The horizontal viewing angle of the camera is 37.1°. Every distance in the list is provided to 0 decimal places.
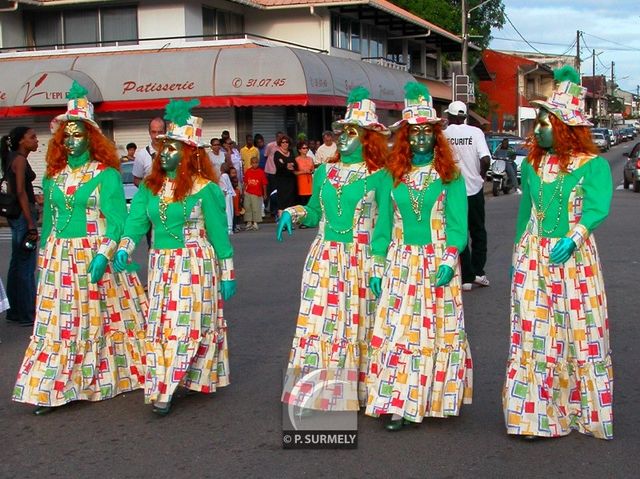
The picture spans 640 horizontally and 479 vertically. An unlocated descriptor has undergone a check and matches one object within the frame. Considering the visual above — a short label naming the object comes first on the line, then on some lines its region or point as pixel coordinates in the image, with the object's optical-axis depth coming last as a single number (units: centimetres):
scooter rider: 2802
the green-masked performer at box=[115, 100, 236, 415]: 600
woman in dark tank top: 890
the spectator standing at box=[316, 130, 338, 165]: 1847
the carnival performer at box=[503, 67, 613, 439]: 529
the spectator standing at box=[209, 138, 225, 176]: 1758
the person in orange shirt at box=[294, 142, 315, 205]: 1844
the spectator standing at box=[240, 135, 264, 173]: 2030
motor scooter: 2786
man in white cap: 1002
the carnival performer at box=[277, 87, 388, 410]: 599
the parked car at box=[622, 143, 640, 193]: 2773
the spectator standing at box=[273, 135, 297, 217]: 1834
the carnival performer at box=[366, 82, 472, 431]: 556
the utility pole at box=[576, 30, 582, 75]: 7641
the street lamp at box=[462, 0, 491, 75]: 3316
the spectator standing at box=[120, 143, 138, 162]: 1903
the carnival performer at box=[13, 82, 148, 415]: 620
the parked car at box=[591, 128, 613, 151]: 6243
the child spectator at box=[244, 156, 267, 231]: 1872
